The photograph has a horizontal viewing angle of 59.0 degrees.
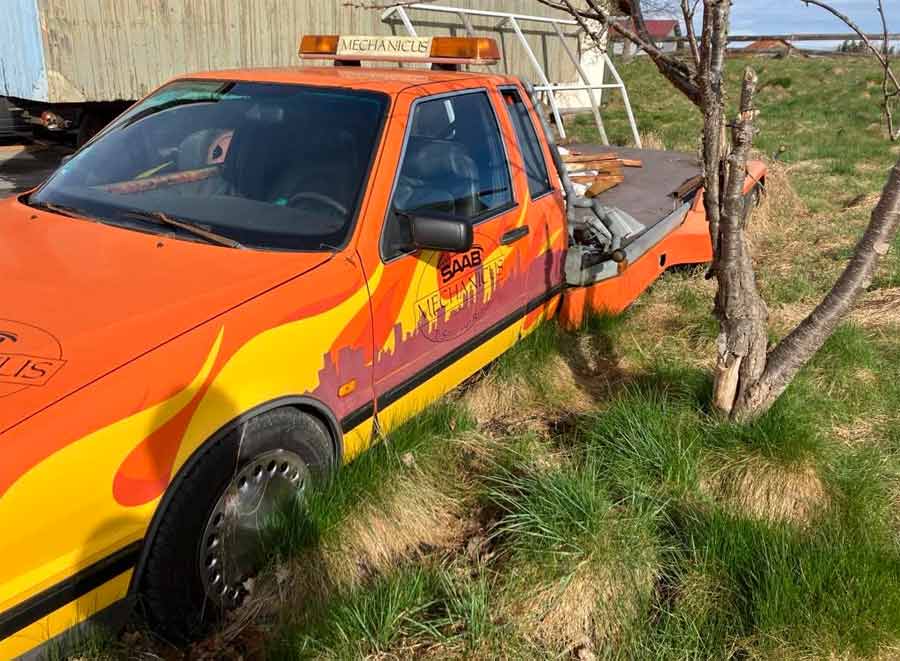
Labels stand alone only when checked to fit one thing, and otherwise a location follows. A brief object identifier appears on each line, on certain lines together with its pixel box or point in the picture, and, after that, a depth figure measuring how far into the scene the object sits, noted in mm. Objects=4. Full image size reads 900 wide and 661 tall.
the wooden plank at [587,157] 6365
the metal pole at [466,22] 11070
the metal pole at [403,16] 10117
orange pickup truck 1955
